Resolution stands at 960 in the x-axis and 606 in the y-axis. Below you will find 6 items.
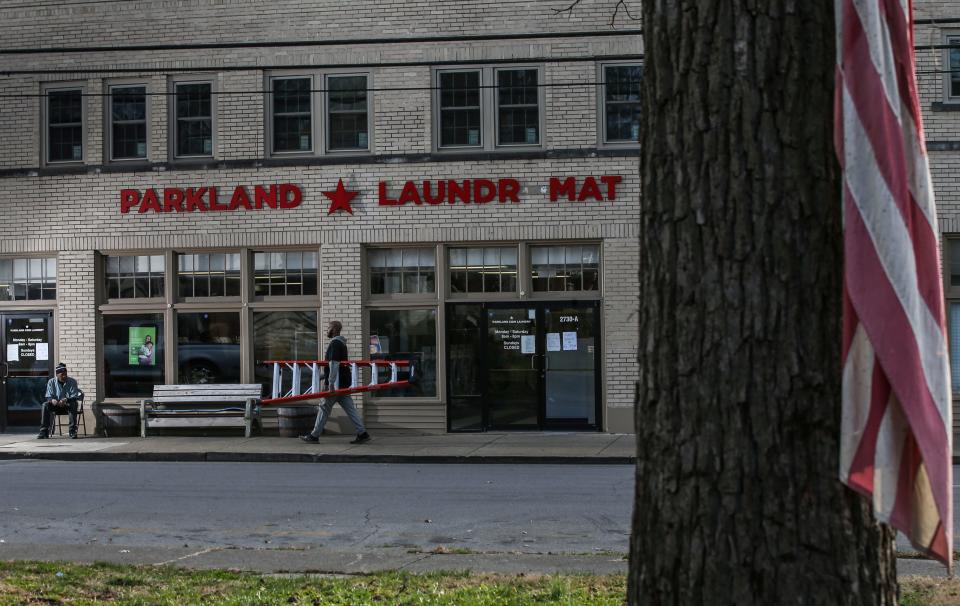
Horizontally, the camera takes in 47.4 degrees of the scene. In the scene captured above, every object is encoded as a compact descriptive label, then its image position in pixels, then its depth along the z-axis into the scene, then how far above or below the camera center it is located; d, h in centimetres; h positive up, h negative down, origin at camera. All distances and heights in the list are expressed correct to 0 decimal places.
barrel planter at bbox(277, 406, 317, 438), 1928 -122
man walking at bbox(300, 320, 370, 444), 1764 -51
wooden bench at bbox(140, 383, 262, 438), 1941 -97
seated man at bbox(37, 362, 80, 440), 1927 -81
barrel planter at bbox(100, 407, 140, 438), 1981 -124
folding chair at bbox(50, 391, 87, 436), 1950 -120
